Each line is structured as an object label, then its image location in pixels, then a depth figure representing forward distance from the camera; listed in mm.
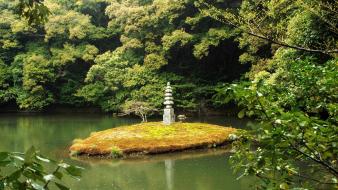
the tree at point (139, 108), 16450
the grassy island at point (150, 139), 11234
